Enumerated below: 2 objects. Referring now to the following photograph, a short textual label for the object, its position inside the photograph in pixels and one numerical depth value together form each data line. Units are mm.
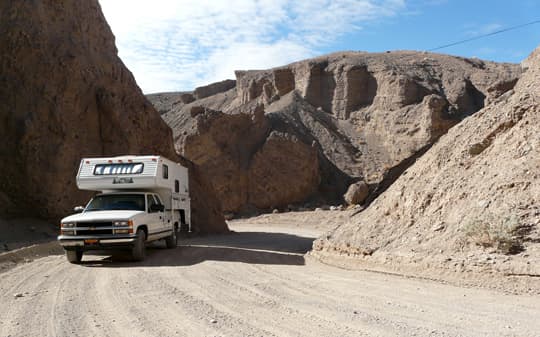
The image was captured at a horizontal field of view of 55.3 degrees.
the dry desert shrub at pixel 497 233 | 9336
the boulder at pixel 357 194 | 39188
